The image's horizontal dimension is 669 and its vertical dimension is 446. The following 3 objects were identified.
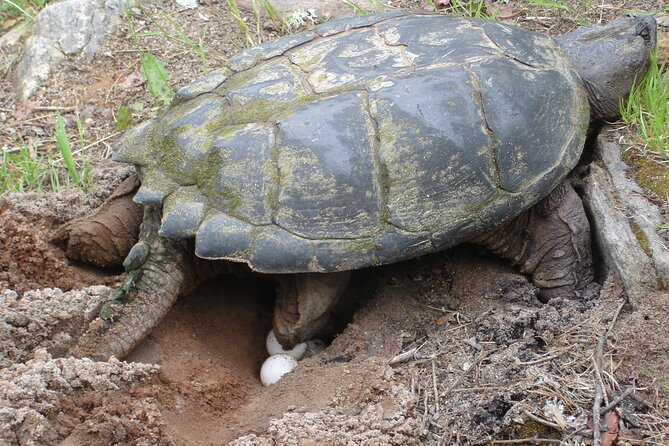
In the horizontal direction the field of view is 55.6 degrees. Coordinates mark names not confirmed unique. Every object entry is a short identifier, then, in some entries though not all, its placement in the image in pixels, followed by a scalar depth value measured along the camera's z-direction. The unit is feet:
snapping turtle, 9.09
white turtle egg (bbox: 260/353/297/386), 9.82
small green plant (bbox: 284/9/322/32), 15.52
